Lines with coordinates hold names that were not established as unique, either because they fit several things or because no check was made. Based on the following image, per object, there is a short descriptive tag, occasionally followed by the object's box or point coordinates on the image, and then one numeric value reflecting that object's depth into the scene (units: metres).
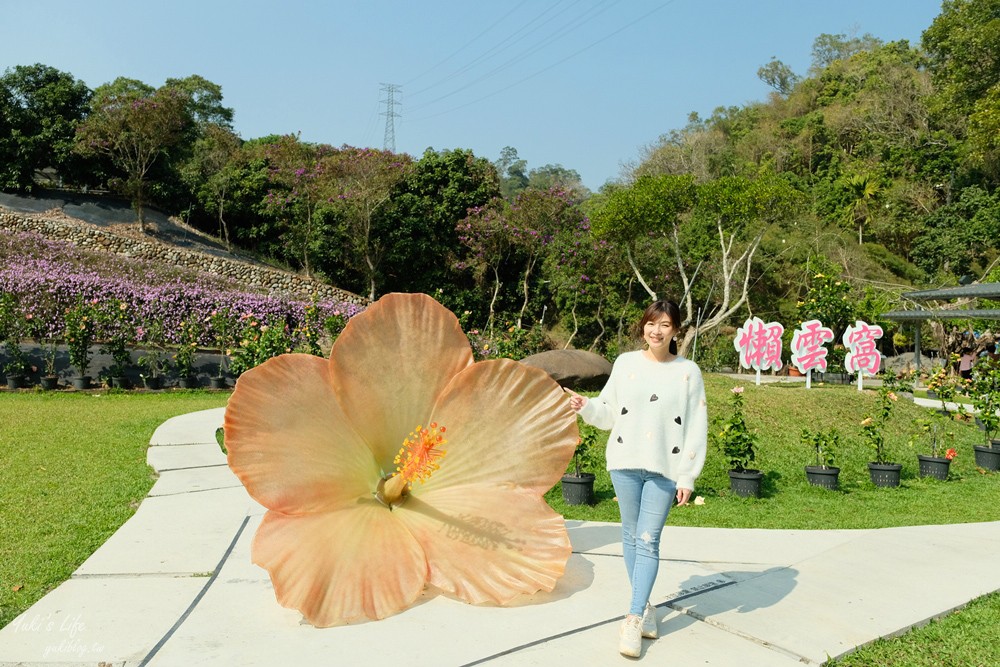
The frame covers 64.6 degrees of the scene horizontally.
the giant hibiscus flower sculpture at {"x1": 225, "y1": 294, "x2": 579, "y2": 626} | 2.81
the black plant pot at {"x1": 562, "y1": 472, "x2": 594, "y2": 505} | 5.34
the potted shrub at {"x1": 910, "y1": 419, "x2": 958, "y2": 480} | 7.06
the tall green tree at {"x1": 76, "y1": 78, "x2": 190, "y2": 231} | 22.36
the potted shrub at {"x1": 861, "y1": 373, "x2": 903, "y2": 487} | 6.59
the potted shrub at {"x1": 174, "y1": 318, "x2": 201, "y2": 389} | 11.73
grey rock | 10.45
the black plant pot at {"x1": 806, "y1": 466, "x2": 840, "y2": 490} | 6.32
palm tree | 27.41
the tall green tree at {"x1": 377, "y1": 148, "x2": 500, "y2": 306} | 23.56
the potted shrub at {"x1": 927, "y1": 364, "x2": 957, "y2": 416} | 8.52
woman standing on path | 2.83
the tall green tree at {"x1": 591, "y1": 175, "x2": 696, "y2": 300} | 16.53
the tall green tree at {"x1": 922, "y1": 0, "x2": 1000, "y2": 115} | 23.81
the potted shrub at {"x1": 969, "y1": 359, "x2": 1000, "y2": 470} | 7.78
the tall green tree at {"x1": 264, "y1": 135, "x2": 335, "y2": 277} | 23.22
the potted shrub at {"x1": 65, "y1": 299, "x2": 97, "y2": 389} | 11.02
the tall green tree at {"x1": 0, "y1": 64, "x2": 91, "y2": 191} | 22.33
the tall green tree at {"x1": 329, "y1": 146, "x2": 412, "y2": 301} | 22.50
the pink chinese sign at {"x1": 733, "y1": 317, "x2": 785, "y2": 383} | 11.11
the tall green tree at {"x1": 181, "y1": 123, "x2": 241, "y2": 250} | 24.80
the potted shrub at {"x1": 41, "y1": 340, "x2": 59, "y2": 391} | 10.80
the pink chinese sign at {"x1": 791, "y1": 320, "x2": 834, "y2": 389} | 10.95
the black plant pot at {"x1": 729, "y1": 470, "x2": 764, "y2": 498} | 5.90
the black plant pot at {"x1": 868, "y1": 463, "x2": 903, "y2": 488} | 6.58
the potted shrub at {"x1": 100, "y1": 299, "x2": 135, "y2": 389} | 11.36
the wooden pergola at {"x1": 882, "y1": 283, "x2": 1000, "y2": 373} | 11.40
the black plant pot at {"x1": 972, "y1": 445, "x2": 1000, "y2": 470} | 7.74
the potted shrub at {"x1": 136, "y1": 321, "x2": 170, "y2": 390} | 11.47
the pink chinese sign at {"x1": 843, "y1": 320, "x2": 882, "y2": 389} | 11.09
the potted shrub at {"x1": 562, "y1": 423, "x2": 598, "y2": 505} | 5.34
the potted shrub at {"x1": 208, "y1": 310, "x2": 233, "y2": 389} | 12.85
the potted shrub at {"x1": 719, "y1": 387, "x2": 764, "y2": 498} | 5.91
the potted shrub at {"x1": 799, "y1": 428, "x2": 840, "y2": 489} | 6.32
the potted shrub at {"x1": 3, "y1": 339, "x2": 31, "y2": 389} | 10.74
